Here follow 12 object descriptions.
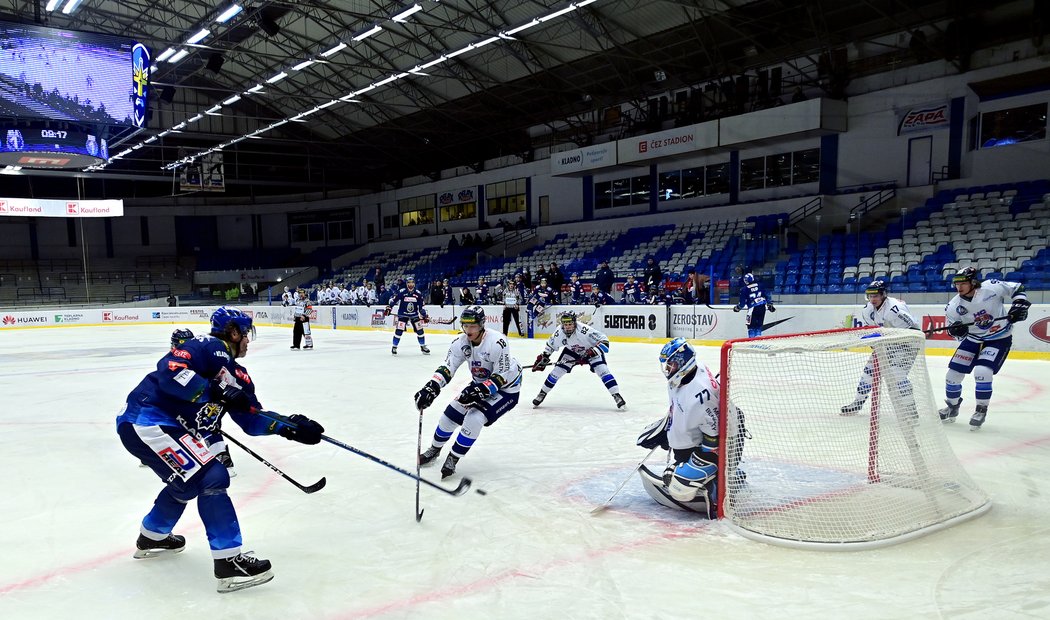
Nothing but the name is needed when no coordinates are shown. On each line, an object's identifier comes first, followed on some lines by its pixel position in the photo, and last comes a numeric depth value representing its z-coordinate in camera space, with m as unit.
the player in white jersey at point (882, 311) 6.73
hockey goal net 3.86
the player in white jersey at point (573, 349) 7.82
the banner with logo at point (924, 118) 17.86
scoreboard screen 14.10
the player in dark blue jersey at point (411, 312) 14.22
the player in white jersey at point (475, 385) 5.05
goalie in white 3.96
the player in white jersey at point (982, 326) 6.22
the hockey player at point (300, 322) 15.71
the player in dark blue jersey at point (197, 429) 3.18
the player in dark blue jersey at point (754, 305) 12.73
